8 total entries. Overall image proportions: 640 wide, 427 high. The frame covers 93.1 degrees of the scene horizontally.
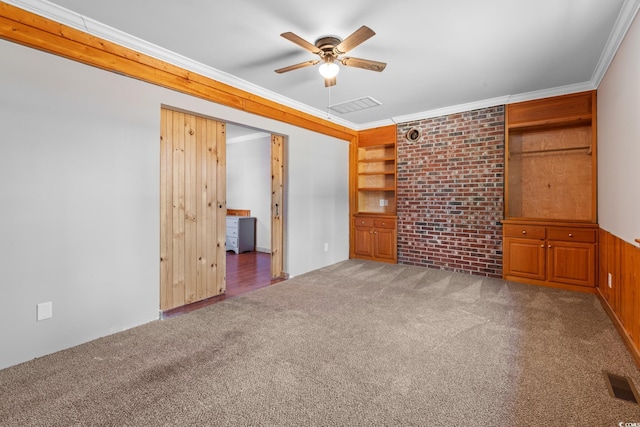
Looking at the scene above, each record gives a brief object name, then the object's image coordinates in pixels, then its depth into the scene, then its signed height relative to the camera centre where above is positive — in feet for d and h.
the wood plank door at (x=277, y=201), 14.88 +0.54
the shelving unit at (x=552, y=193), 12.39 +0.87
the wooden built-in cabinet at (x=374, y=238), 17.79 -1.56
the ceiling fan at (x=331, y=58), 8.28 +4.43
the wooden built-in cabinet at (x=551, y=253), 12.21 -1.79
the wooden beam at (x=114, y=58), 7.00 +4.39
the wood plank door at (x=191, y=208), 10.30 +0.16
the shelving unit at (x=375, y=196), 17.97 +1.05
